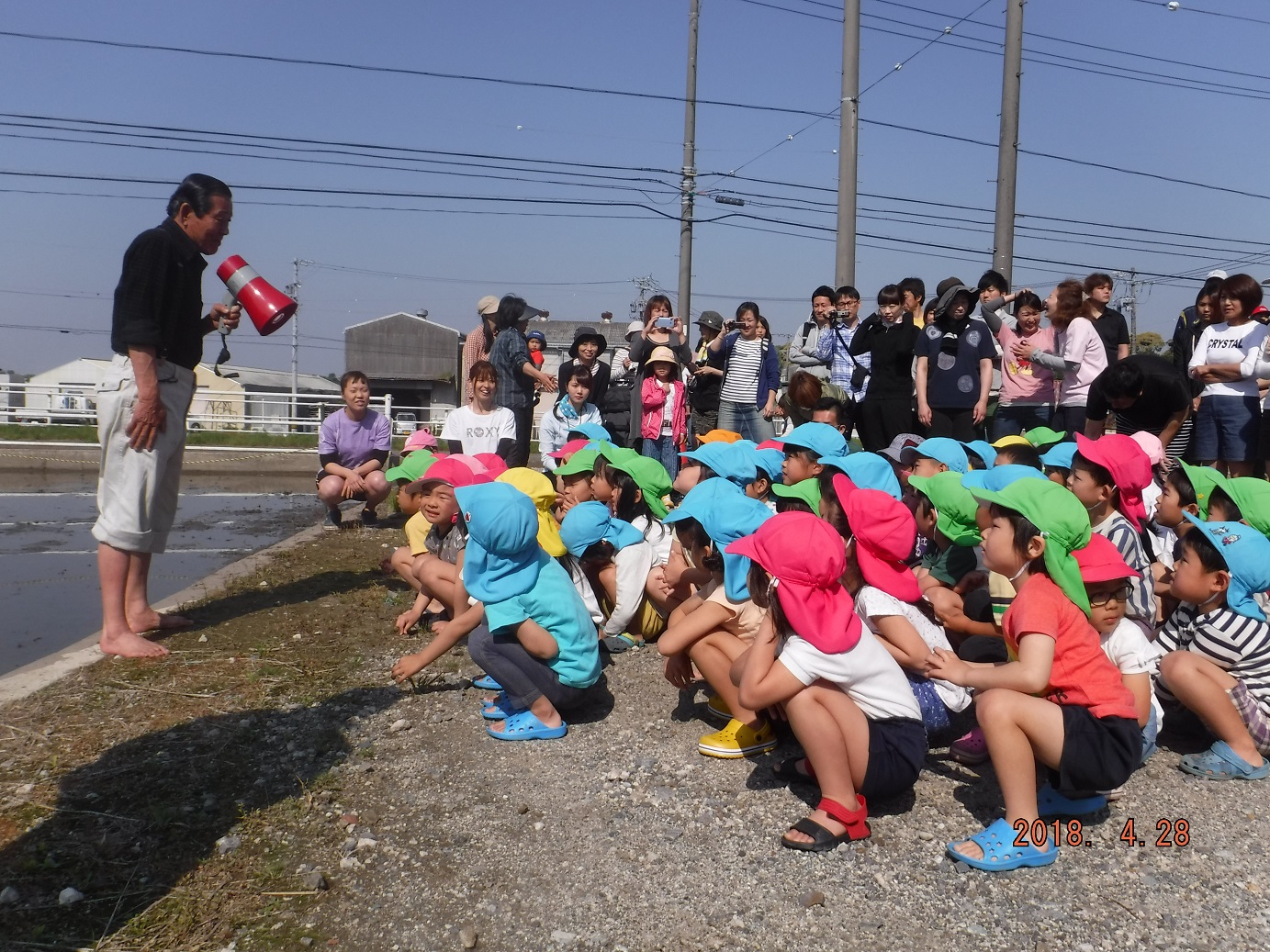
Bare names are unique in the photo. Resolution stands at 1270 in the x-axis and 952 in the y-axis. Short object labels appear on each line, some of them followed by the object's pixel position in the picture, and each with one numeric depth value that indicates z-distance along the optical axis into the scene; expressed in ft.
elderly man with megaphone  16.07
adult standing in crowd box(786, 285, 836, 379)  28.43
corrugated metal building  227.20
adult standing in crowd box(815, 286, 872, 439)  27.20
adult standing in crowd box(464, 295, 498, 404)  31.12
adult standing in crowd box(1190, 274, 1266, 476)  20.75
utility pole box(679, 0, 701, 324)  66.33
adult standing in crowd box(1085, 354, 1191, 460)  19.69
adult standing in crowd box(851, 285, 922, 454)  25.17
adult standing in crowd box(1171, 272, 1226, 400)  22.21
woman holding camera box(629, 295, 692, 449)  30.76
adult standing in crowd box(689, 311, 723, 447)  30.76
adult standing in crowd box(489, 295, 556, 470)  28.66
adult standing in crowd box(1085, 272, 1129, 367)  23.94
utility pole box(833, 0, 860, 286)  30.27
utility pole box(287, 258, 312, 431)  185.08
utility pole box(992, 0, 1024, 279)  31.91
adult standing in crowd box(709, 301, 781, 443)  28.86
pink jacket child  28.99
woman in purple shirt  28.53
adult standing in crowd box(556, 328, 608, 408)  29.04
